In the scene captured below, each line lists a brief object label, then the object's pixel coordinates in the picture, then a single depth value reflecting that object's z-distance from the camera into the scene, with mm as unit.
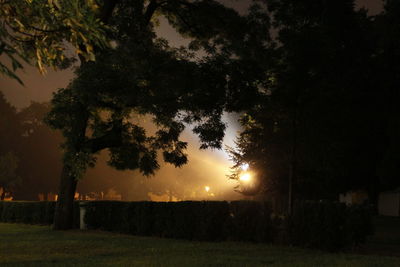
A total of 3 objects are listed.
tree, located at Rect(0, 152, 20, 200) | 61000
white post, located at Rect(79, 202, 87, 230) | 24256
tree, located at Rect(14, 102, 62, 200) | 78500
